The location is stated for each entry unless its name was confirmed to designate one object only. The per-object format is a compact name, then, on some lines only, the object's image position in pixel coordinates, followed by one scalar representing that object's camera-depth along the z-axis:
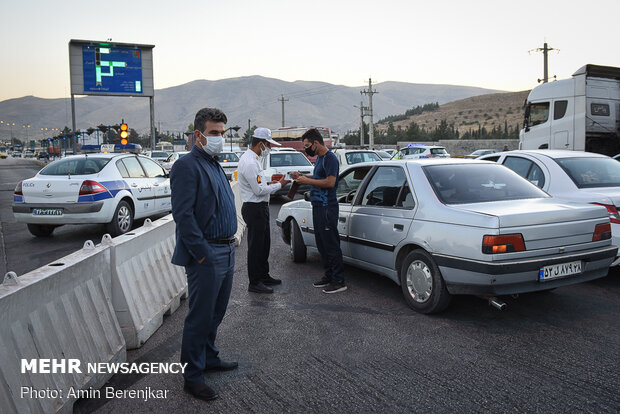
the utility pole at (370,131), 56.82
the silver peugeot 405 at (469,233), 4.21
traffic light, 18.70
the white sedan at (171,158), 27.90
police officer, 5.70
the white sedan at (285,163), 15.05
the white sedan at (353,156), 15.39
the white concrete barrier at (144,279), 3.95
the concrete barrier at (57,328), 2.58
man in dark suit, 3.12
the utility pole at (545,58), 40.72
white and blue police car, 8.97
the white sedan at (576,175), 5.59
